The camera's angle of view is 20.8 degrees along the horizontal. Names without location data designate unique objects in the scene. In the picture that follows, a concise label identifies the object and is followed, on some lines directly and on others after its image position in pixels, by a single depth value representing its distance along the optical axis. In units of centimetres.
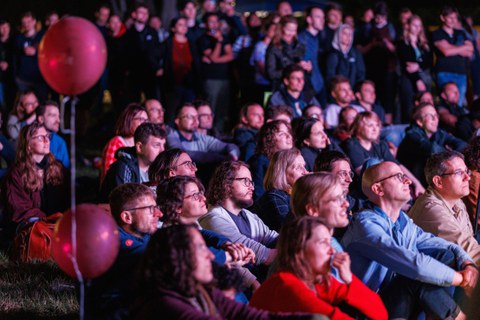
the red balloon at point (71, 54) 728
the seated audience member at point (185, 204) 787
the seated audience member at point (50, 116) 1370
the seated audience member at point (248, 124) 1357
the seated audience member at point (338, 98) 1521
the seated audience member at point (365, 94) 1576
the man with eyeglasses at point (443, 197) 906
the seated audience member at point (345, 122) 1368
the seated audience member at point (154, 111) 1362
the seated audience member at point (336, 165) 952
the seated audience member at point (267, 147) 1128
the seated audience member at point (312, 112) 1393
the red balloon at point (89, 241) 651
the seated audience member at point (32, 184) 1073
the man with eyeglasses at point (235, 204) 865
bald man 746
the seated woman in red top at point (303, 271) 637
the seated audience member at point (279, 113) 1325
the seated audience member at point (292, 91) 1486
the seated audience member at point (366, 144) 1252
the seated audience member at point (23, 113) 1478
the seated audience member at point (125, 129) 1154
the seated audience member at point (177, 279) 580
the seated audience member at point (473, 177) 1077
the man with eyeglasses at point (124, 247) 687
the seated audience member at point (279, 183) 933
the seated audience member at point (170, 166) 929
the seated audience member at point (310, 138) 1195
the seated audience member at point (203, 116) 1422
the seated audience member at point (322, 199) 725
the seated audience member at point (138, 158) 1039
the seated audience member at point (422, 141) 1376
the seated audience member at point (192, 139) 1294
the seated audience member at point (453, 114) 1521
